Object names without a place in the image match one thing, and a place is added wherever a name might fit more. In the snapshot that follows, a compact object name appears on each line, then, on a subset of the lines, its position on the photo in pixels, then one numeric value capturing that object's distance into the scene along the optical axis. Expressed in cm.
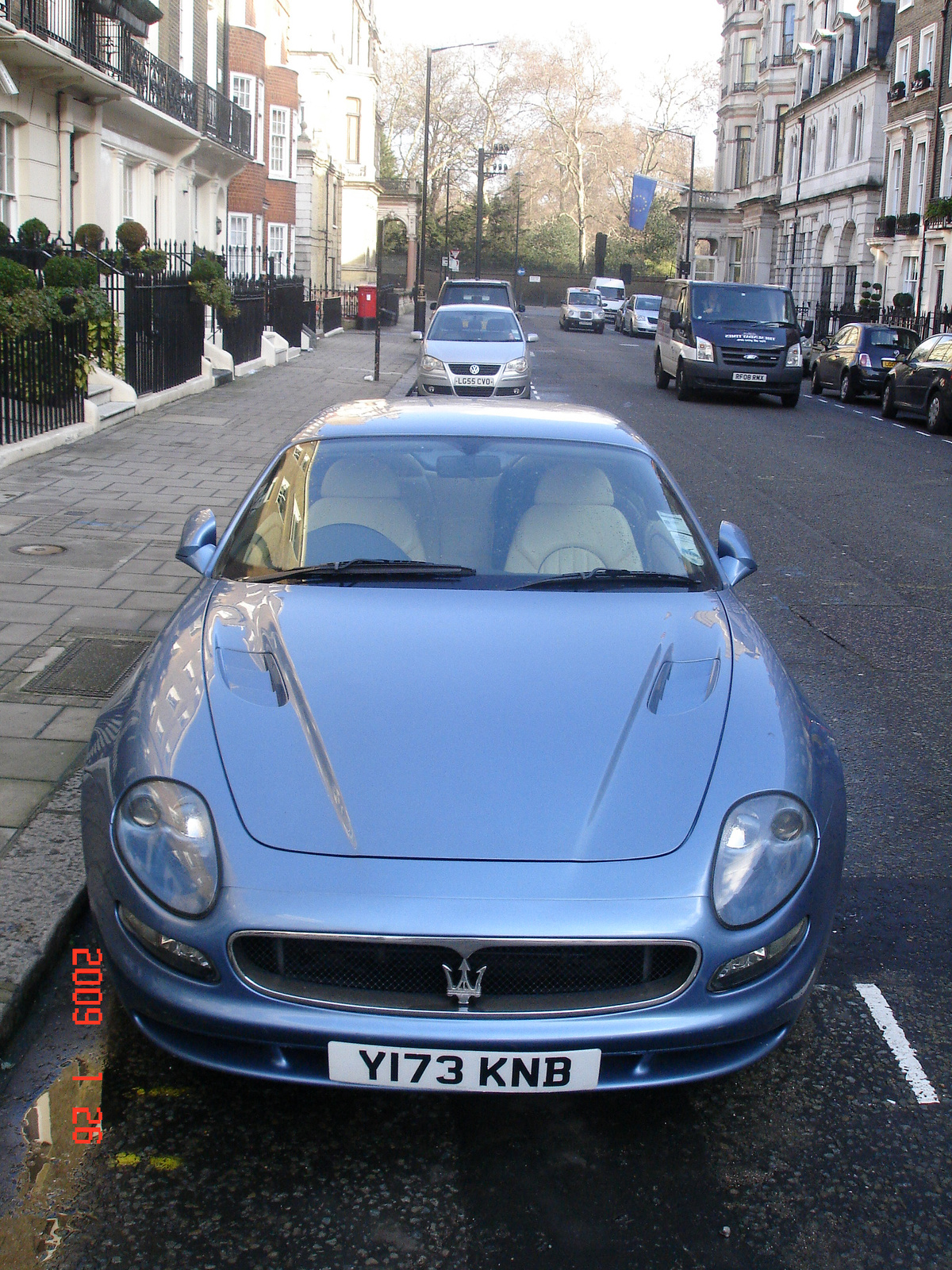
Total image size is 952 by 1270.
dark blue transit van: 2147
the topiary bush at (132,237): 1800
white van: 6456
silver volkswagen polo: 1703
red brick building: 3484
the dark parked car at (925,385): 1920
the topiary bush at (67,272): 1330
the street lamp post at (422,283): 3716
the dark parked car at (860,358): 2428
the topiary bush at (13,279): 1147
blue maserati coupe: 246
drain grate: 529
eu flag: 6562
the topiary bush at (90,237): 1697
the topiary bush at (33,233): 1521
